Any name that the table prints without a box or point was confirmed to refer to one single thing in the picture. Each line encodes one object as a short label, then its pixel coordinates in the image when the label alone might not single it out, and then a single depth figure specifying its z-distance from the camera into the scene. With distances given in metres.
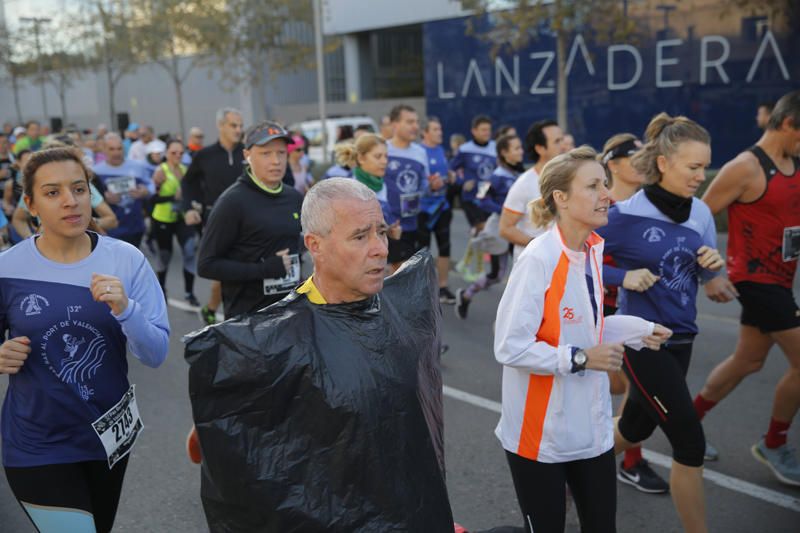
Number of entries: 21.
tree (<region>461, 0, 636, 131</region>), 16.75
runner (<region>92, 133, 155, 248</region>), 8.55
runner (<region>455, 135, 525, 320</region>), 8.00
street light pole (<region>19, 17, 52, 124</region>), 38.38
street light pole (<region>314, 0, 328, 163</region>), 19.47
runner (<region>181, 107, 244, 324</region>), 8.02
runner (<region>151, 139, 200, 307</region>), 9.42
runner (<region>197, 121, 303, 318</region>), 4.48
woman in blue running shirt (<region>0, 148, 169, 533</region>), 2.85
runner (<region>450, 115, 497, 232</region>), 10.12
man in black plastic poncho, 2.02
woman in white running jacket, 2.99
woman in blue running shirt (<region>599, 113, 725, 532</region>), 3.64
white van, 22.42
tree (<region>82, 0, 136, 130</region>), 31.75
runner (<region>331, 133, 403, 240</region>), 6.50
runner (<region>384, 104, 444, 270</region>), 7.64
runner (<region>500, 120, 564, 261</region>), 5.98
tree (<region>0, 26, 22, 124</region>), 41.91
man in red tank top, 4.49
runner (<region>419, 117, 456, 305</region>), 8.80
